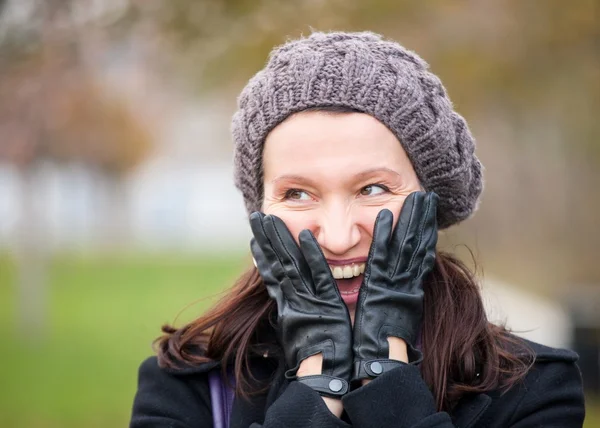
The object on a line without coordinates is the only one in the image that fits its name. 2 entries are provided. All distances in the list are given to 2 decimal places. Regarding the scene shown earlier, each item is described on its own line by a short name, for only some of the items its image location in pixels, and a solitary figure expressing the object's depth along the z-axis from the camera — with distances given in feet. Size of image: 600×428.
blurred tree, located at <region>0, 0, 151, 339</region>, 20.86
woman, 8.51
